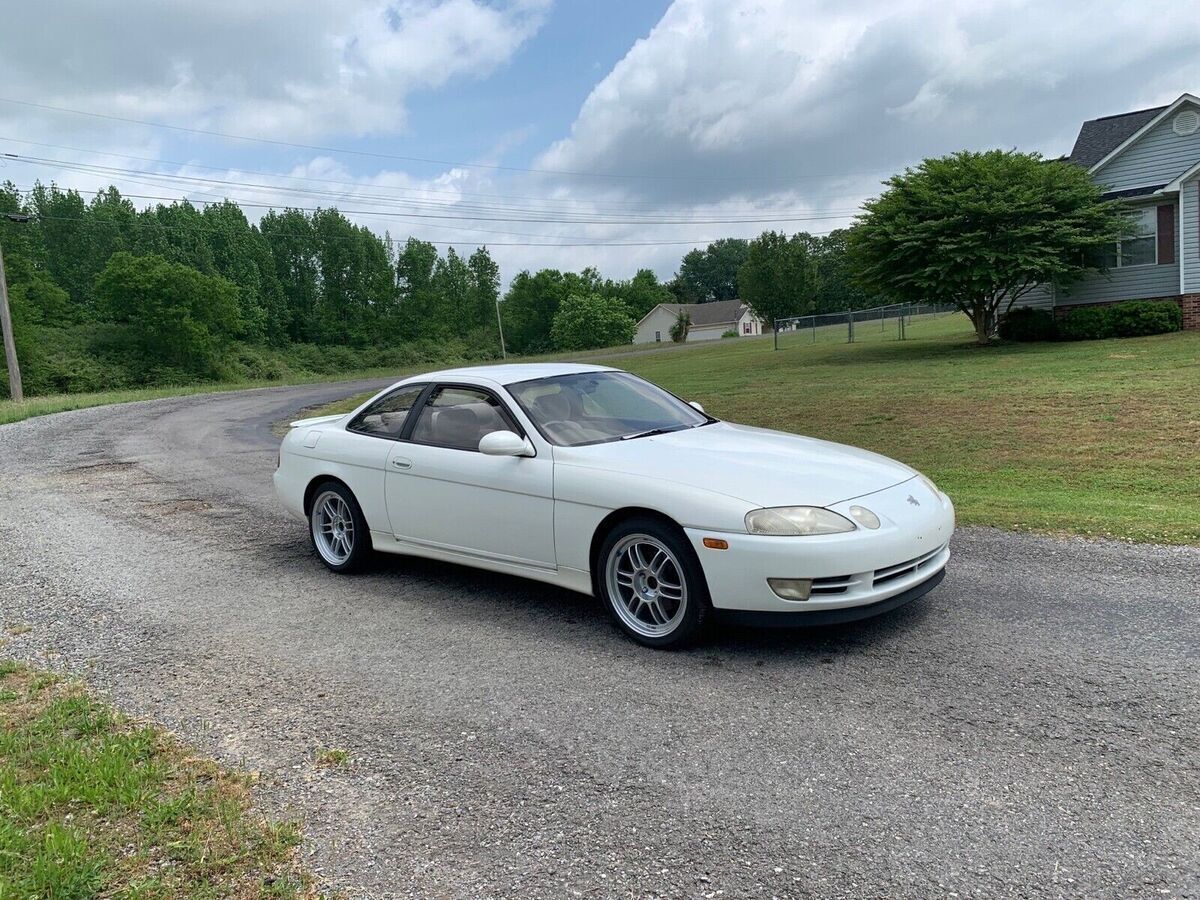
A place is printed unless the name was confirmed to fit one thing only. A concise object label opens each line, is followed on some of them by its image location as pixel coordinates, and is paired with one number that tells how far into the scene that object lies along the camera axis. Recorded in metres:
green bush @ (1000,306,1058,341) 23.61
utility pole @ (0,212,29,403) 29.61
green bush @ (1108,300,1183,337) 22.03
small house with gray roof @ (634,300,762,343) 106.50
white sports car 4.17
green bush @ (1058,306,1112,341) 22.53
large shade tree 21.55
